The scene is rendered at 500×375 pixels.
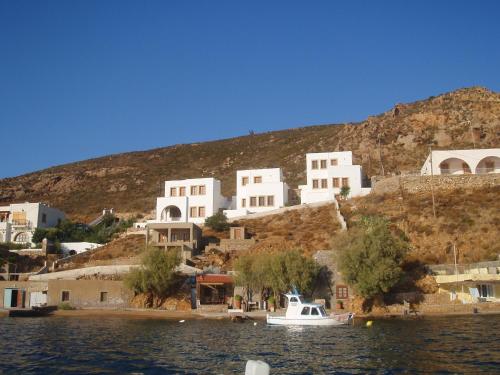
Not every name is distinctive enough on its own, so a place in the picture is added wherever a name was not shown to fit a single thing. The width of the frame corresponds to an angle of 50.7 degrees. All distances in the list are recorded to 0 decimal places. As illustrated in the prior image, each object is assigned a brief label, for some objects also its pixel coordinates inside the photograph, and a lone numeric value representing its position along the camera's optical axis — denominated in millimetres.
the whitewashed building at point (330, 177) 72188
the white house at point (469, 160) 70500
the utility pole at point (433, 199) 59025
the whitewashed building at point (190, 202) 72250
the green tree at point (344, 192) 70544
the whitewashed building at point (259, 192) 72625
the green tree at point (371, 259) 42750
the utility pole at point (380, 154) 92012
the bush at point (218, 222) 66500
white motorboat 36906
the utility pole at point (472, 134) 89356
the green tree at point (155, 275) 47750
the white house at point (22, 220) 73125
